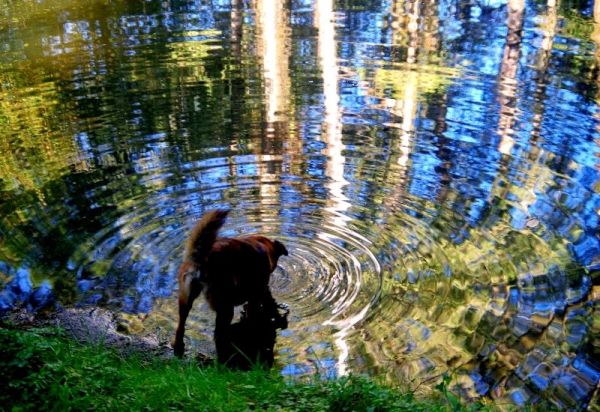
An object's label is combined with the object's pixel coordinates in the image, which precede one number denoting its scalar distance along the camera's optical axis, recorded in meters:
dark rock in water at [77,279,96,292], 6.51
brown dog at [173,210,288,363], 5.11
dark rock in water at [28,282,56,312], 6.23
